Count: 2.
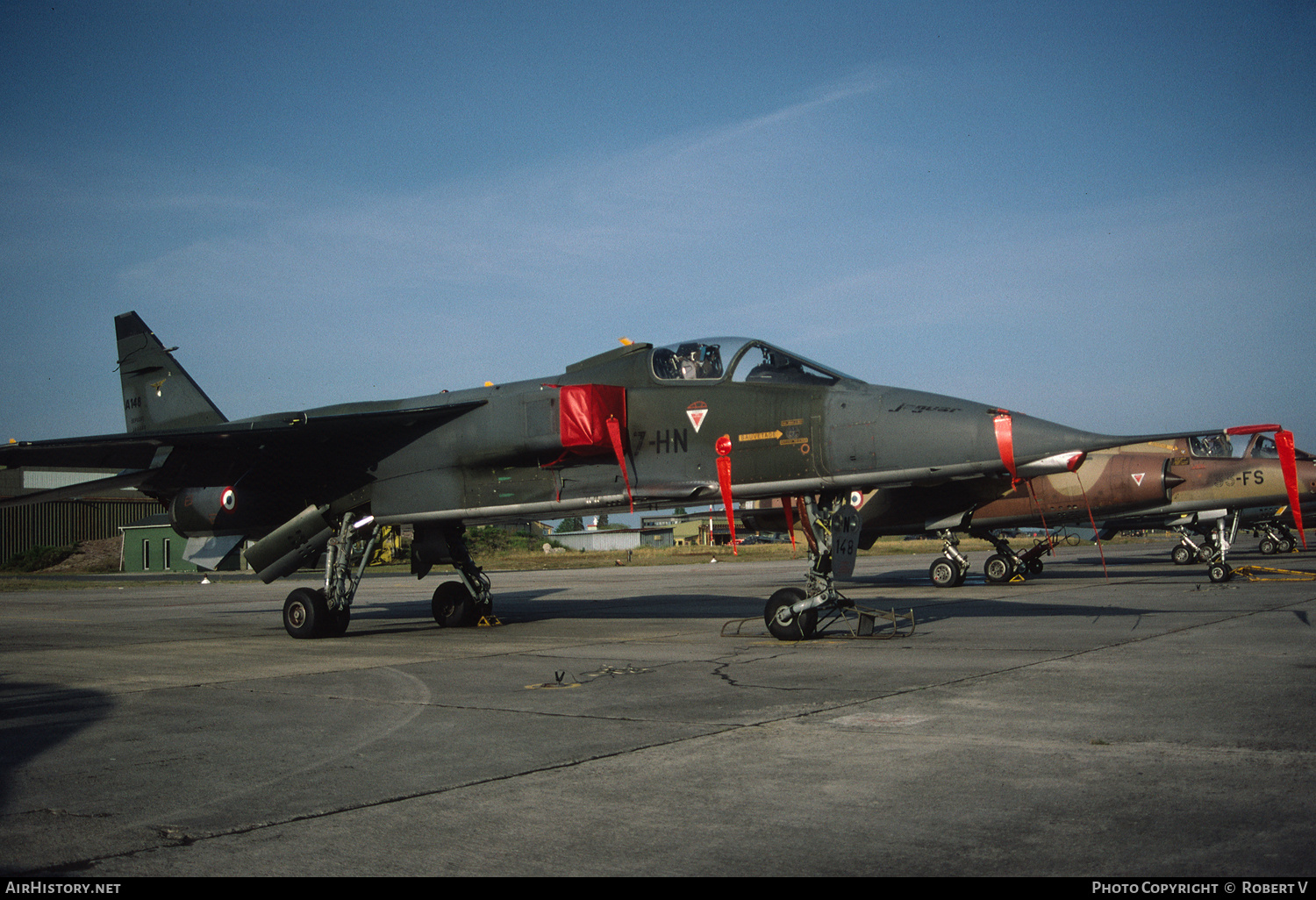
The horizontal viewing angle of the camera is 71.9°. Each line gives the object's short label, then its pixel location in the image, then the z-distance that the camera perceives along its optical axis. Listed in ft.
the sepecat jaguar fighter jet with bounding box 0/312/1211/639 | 31.58
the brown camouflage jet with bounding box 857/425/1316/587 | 68.74
